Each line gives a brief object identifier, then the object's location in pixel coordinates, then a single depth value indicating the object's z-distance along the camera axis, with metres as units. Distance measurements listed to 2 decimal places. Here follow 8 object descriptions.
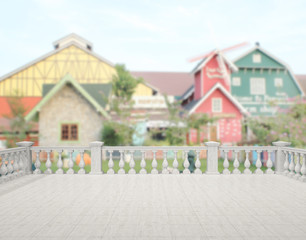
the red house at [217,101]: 24.45
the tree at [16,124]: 20.07
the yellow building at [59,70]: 30.75
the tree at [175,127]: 20.28
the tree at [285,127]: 15.39
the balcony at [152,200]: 4.73
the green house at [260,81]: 29.66
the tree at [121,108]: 19.09
